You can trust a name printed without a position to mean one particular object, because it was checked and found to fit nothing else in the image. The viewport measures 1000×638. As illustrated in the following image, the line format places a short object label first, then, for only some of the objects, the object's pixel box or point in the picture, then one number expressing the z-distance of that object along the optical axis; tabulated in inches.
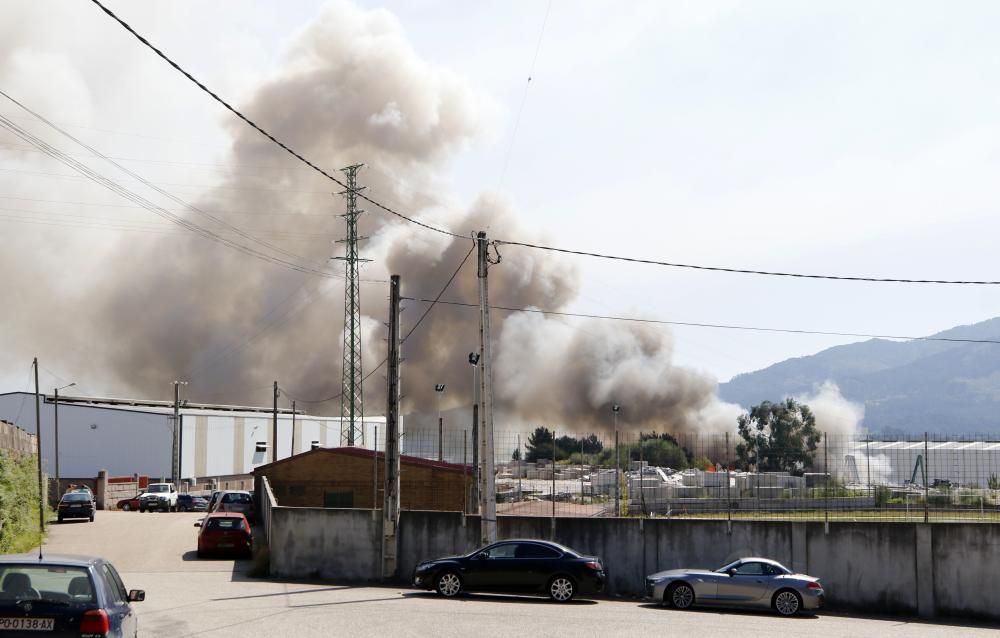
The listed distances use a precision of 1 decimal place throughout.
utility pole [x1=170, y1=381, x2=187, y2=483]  2696.9
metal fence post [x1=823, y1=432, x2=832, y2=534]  888.3
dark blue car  343.6
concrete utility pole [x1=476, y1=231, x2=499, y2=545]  879.1
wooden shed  1525.6
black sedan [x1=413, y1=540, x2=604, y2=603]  796.0
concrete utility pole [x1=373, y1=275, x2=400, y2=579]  949.8
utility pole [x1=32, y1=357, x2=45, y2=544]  1393.9
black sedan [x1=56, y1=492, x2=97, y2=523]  1675.7
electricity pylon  2511.1
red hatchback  1096.8
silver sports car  770.8
